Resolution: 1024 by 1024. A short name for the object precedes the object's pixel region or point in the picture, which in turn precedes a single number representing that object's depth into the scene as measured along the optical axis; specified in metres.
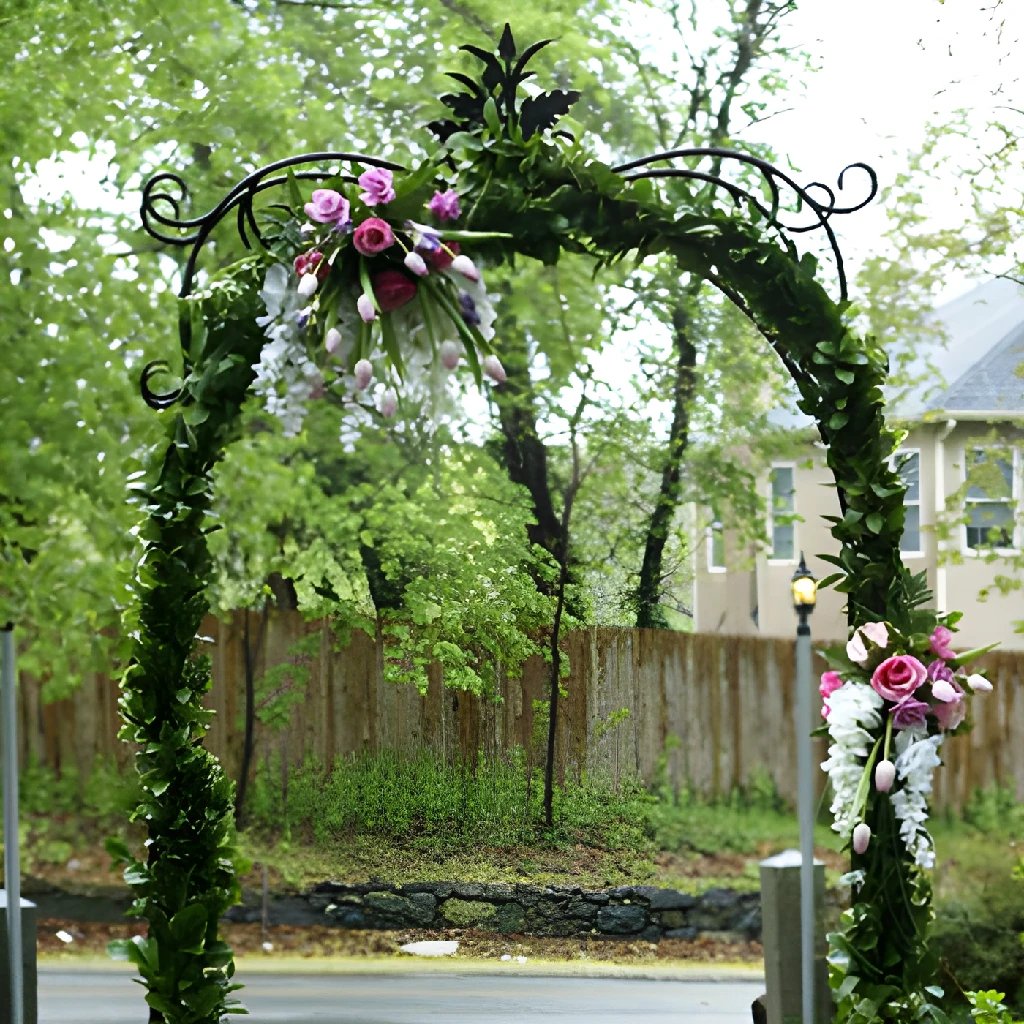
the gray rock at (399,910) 7.23
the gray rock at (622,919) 7.18
